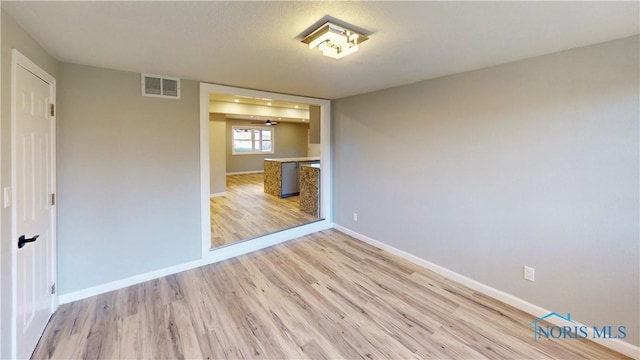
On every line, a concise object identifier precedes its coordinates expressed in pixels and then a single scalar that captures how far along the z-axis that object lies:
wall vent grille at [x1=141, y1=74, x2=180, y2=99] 2.73
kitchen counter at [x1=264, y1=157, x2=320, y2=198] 6.78
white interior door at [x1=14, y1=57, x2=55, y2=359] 1.63
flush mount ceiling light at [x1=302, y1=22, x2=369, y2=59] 1.64
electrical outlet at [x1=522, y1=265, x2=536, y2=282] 2.33
